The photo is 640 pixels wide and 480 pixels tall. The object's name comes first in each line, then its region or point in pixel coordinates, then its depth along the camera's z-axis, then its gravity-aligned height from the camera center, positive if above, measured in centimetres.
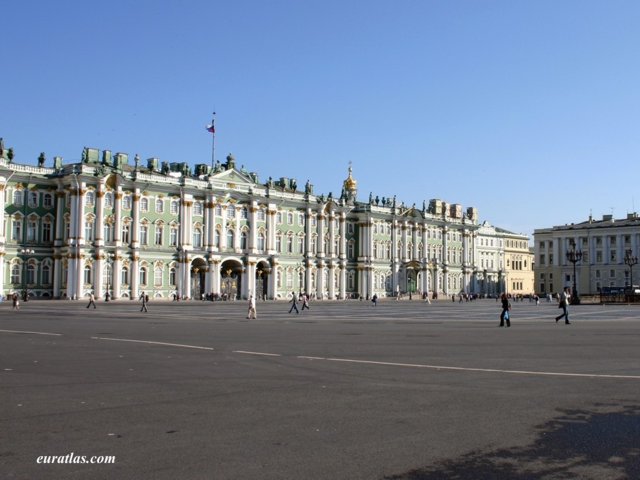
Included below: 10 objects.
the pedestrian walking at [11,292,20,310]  5172 -180
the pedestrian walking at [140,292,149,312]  4947 -162
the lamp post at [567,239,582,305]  7290 -155
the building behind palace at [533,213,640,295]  13938 +581
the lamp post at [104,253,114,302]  7875 +129
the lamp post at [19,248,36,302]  7519 +149
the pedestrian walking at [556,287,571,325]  3481 -120
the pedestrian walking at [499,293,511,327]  3252 -144
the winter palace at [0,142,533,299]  7619 +547
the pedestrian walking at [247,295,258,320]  4019 -179
